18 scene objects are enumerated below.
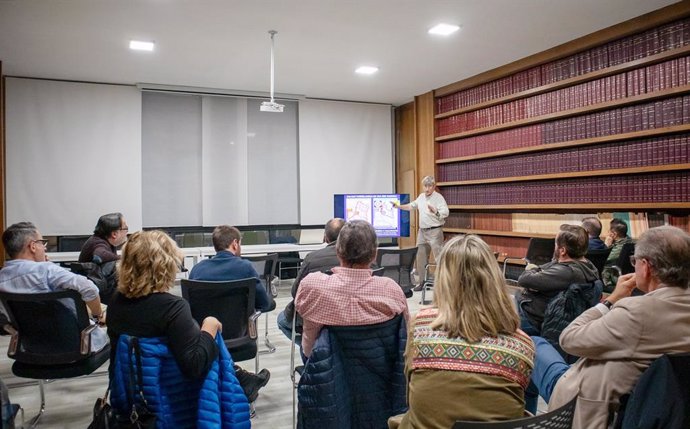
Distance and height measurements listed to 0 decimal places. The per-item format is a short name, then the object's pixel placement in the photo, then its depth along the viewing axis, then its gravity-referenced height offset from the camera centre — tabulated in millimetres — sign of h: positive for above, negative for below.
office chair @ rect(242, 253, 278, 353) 3793 -396
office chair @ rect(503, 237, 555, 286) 4984 -389
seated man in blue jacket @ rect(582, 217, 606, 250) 4266 -183
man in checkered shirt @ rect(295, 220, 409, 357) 1924 -314
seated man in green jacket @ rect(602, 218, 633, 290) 4000 -276
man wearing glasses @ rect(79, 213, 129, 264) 3723 -171
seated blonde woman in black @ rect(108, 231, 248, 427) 1834 -423
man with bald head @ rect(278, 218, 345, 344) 2795 -297
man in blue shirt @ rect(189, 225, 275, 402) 2977 -319
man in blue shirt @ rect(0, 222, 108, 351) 2795 -309
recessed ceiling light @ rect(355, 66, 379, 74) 6547 +1900
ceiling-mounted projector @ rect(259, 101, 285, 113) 5676 +1229
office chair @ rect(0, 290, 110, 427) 2609 -625
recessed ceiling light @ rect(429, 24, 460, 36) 5070 +1873
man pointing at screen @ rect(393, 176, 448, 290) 7070 -87
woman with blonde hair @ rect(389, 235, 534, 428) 1330 -377
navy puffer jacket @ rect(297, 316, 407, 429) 1866 -618
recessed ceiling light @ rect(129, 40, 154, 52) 5431 +1878
